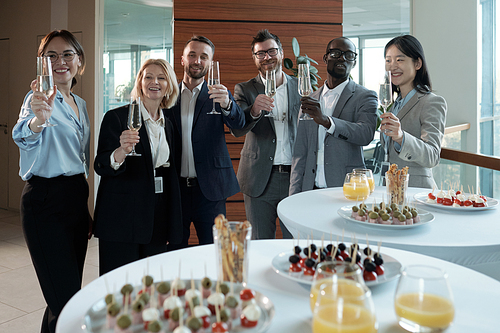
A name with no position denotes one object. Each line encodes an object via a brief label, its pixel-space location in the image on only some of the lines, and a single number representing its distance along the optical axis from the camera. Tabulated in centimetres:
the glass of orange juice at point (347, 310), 71
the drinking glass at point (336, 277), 73
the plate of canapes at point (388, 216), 154
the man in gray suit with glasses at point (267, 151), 296
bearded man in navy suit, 264
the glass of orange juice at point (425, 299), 77
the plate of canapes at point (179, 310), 79
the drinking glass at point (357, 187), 201
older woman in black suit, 218
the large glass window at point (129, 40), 545
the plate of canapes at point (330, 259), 102
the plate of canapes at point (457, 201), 182
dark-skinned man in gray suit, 271
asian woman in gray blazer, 231
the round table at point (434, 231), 137
